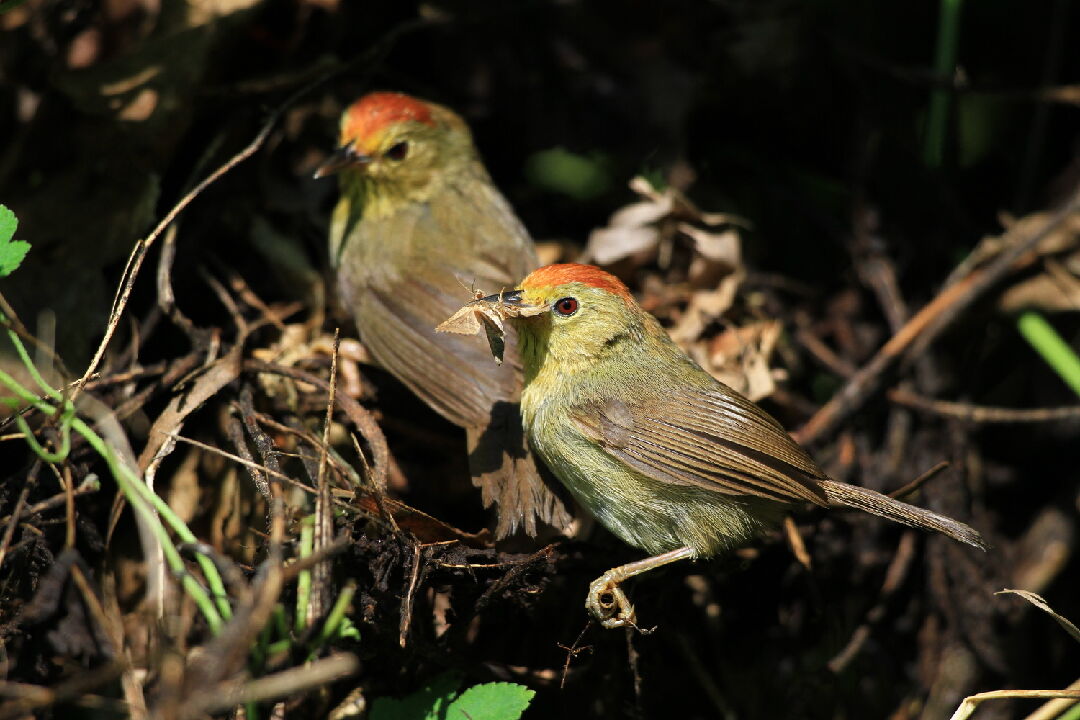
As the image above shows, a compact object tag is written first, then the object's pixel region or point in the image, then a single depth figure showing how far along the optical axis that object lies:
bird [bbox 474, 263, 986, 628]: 5.27
